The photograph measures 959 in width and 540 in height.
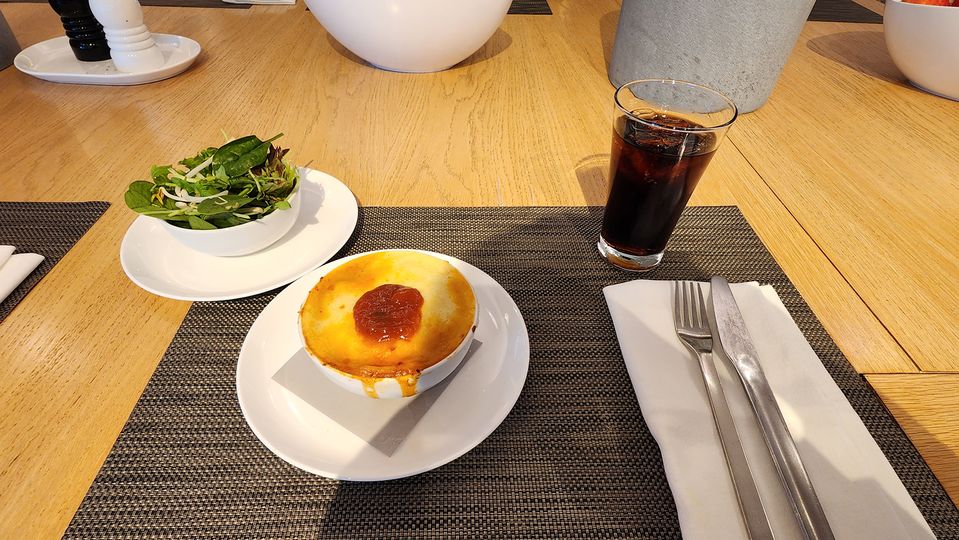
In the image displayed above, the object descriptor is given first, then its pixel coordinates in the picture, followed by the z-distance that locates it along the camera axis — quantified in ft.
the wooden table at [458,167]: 2.02
